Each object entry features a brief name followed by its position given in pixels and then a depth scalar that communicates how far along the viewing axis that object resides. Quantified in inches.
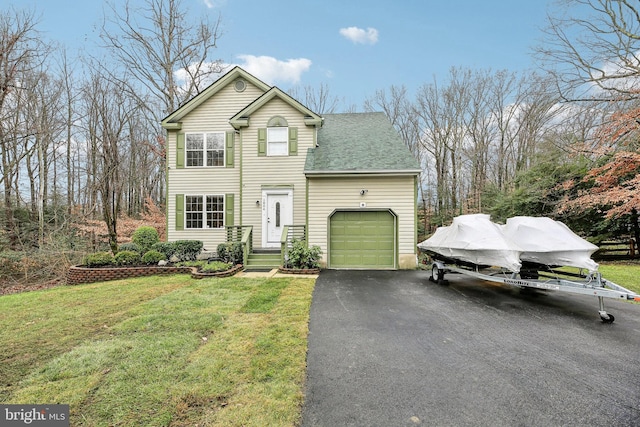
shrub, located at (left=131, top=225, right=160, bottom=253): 422.0
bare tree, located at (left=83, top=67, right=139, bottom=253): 513.3
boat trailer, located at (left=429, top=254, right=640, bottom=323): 168.7
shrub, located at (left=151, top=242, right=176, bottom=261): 396.2
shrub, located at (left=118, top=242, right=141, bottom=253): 403.9
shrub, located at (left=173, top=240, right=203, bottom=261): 401.4
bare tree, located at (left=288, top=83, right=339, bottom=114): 884.6
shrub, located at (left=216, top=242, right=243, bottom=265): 385.7
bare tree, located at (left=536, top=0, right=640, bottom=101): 386.6
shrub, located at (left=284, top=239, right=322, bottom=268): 363.9
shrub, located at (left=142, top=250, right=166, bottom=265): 370.3
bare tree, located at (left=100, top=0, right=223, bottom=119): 603.8
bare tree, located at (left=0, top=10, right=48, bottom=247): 388.2
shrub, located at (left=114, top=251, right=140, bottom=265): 364.5
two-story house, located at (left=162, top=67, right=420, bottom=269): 395.2
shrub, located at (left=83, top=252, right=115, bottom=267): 357.4
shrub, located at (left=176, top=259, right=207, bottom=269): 363.3
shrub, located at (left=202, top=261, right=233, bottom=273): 337.1
